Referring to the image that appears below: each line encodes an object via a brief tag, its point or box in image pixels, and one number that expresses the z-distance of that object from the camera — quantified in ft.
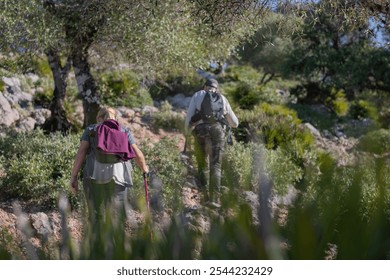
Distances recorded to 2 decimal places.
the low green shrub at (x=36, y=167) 28.96
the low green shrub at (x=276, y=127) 44.65
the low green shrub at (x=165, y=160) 31.38
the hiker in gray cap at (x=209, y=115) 27.55
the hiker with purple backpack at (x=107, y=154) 19.48
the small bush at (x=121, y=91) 55.36
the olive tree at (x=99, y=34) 35.19
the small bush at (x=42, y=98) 52.65
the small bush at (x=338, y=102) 80.84
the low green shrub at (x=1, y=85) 47.82
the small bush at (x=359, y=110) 76.89
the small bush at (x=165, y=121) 48.24
